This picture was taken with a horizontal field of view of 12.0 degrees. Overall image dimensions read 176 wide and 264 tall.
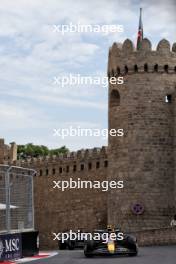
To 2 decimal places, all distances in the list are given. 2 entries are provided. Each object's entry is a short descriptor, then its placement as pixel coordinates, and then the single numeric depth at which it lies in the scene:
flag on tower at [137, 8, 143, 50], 39.41
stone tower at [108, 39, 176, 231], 38.44
